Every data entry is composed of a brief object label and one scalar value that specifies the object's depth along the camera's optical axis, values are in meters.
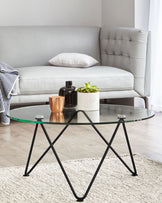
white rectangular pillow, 5.14
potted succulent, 2.79
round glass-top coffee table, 2.46
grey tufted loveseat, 4.66
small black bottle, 2.94
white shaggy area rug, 2.46
